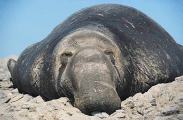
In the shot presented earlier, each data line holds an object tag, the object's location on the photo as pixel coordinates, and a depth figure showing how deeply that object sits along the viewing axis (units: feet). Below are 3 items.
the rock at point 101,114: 29.63
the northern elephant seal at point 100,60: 31.83
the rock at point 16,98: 42.35
